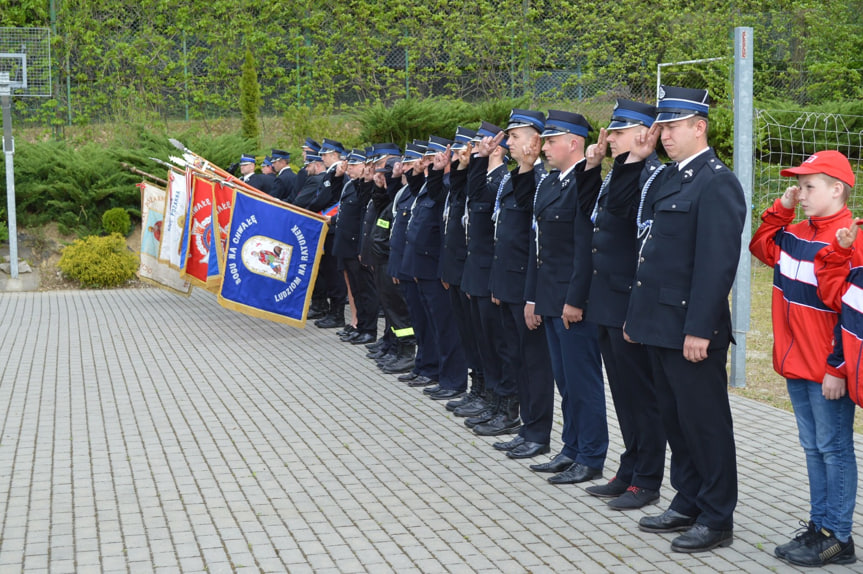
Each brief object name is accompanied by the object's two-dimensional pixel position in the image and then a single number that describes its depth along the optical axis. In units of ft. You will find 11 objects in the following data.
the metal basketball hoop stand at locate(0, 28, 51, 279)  68.05
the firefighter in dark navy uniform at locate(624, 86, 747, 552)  15.84
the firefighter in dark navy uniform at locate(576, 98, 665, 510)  17.93
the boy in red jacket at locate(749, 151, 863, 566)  15.33
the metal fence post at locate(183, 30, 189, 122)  79.97
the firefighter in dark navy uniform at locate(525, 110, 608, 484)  20.06
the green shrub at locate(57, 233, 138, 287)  56.90
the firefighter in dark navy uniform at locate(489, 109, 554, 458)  22.24
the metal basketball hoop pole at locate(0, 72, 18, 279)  57.00
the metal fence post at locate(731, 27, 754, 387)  27.91
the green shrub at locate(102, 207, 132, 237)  61.57
